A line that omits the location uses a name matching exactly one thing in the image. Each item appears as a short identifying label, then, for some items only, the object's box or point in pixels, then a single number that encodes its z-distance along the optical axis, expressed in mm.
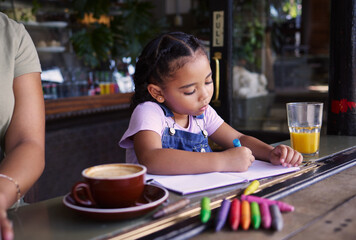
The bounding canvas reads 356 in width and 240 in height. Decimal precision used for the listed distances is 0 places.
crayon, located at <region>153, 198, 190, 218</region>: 791
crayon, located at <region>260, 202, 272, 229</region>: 740
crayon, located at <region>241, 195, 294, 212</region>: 824
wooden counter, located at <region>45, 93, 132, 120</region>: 3521
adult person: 1107
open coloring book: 987
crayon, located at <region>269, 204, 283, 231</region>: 734
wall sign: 2854
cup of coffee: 732
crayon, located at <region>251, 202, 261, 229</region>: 742
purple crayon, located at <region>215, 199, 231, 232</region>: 743
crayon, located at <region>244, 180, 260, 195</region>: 943
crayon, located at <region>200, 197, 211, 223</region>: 764
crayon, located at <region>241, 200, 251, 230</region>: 743
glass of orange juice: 1429
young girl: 1167
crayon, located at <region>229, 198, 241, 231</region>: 744
